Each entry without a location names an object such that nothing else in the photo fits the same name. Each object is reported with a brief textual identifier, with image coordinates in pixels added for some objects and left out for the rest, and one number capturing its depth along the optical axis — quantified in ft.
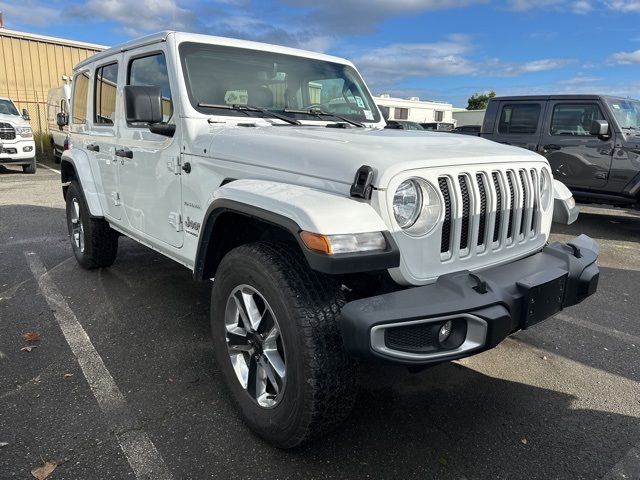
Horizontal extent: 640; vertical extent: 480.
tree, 172.09
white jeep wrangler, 6.53
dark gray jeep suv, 24.04
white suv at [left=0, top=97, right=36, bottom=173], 43.34
